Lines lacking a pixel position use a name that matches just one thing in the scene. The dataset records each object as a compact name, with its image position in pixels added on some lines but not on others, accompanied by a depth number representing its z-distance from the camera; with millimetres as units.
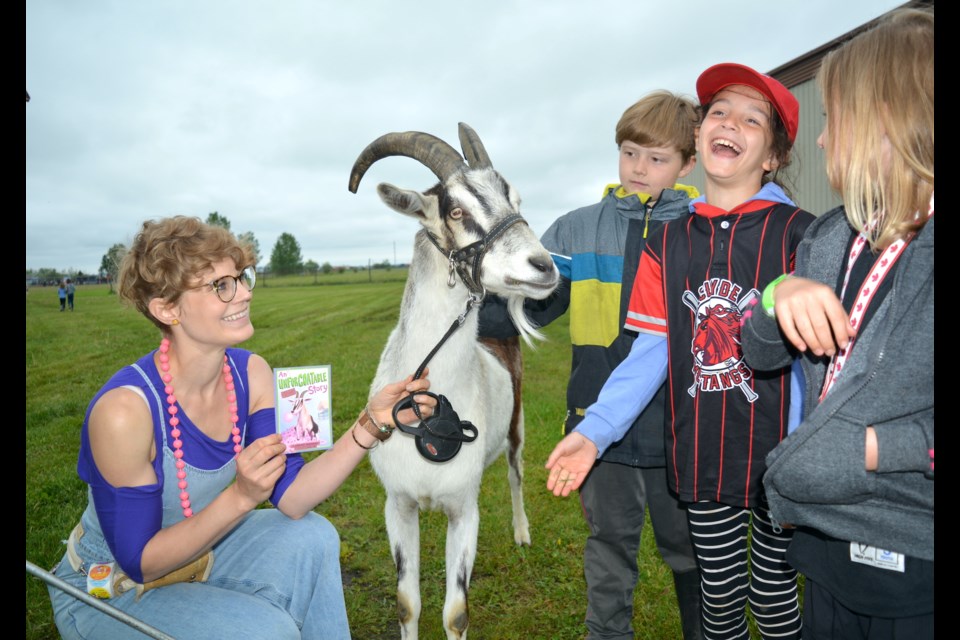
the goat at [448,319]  2861
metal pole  1636
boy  2695
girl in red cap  2131
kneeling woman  2023
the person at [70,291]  20844
